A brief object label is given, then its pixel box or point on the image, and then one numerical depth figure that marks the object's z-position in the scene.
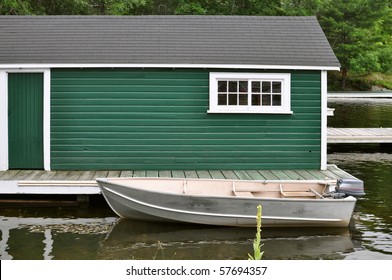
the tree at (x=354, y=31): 46.81
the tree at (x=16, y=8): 27.17
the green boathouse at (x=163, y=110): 13.01
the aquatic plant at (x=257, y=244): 4.11
